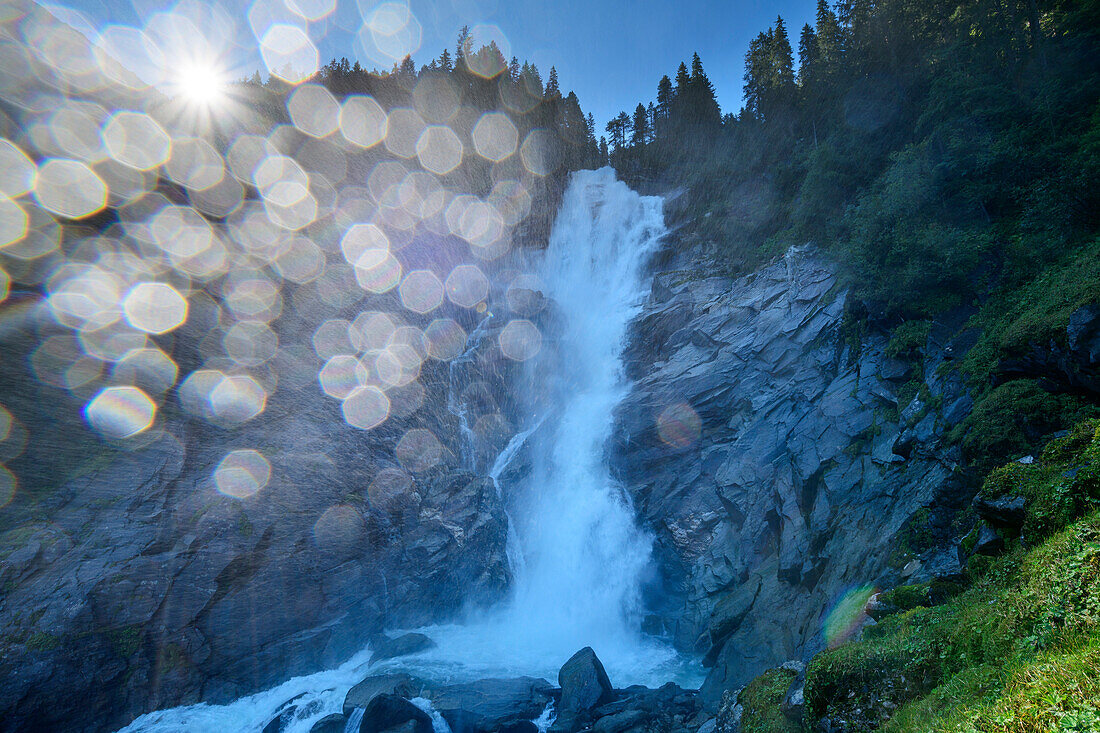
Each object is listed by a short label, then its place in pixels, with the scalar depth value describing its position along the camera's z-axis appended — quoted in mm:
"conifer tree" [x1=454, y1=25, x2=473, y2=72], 54947
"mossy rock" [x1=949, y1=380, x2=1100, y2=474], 10406
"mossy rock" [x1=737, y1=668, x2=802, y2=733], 9008
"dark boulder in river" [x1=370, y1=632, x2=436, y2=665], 23092
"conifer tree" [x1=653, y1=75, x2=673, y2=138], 55259
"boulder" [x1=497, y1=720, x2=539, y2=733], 16438
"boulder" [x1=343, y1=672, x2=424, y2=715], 18031
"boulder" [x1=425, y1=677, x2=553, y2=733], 16828
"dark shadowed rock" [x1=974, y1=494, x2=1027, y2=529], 7613
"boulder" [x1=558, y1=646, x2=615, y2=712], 17109
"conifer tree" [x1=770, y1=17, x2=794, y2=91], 46625
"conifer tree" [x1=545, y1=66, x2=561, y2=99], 59653
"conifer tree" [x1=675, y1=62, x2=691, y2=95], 54031
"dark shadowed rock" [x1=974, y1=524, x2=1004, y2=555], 7945
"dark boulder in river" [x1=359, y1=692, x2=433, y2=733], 16197
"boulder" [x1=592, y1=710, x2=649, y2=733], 15477
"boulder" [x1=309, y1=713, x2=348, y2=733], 17188
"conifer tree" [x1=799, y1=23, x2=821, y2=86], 44819
